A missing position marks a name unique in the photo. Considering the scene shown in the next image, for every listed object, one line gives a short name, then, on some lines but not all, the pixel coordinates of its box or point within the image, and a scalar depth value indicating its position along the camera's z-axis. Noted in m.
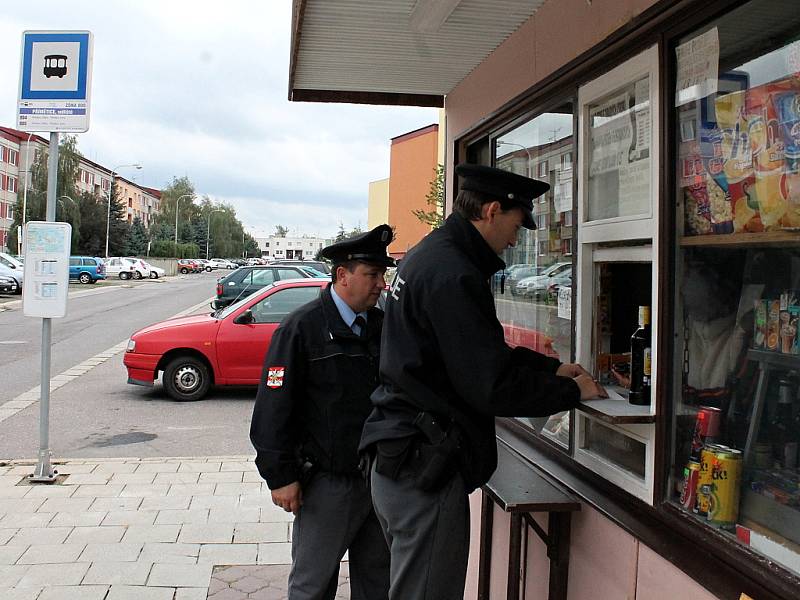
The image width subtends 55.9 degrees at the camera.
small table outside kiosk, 2.76
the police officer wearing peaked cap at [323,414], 3.12
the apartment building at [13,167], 69.88
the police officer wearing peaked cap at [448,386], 2.23
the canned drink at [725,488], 2.21
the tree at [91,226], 67.19
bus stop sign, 6.38
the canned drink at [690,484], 2.32
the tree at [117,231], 71.06
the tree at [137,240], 74.94
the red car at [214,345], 10.31
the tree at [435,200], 14.94
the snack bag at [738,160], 2.21
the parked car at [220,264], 89.31
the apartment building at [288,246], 142.62
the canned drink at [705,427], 2.33
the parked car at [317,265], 22.92
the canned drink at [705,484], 2.25
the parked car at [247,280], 18.12
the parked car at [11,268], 31.09
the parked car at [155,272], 56.12
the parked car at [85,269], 43.59
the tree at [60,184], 64.50
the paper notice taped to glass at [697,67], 2.26
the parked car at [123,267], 52.34
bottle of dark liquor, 2.53
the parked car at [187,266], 71.50
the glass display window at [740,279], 2.09
